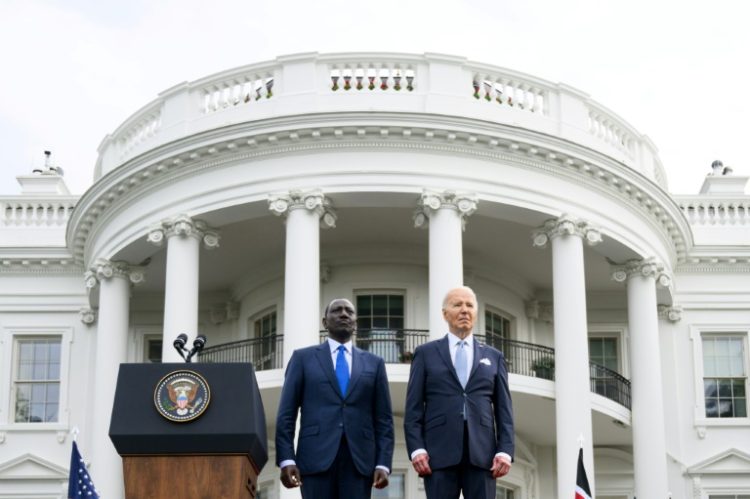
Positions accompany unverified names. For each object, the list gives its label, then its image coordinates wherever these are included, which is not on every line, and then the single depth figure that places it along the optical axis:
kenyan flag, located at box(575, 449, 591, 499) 21.96
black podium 10.33
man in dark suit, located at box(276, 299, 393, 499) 10.78
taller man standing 10.68
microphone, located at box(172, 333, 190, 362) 11.52
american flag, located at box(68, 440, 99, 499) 22.27
